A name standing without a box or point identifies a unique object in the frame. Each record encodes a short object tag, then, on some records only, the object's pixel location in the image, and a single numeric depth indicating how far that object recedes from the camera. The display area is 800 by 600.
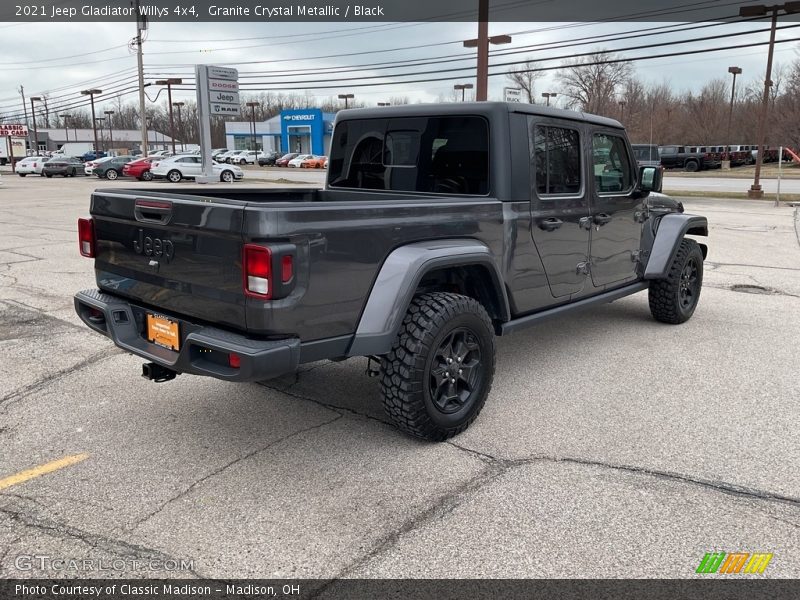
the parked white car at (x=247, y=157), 60.08
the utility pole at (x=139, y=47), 37.88
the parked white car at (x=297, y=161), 56.31
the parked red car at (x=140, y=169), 33.91
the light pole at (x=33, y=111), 81.41
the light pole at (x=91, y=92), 66.38
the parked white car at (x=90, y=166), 40.72
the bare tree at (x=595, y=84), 58.62
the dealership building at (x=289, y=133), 74.19
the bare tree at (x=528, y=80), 47.16
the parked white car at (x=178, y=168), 32.72
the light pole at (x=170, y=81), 51.28
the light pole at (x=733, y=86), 46.94
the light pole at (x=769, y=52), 21.80
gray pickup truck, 2.97
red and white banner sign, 54.12
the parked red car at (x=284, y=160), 58.63
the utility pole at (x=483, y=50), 17.02
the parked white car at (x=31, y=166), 42.69
